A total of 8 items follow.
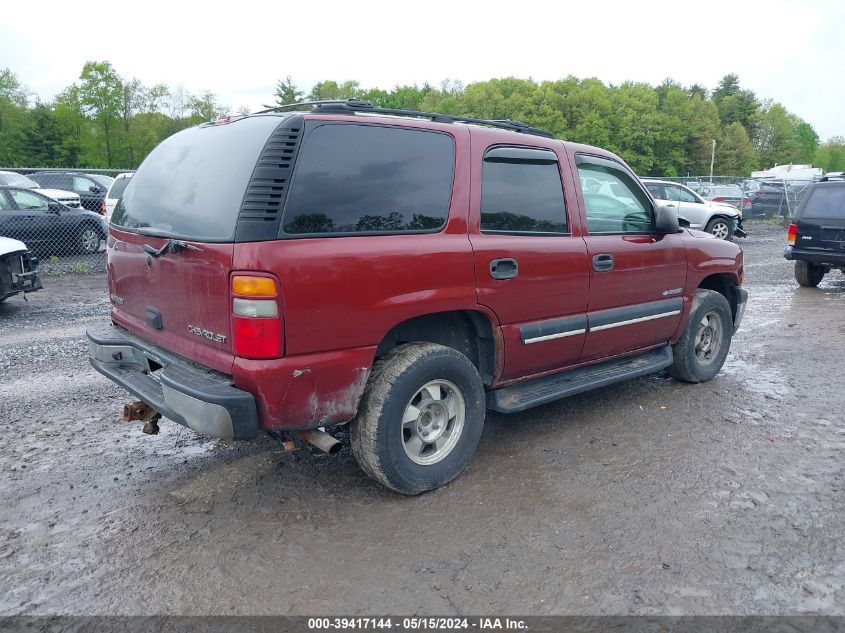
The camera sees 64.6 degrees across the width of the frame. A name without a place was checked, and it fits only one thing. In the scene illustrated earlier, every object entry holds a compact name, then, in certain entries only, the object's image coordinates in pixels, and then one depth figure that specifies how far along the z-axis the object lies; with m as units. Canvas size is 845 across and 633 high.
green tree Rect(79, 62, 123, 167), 50.62
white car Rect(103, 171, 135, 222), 13.52
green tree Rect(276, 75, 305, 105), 63.28
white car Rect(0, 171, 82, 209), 15.91
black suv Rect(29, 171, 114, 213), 18.41
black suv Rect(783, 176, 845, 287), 10.45
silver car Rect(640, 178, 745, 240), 17.86
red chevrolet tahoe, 3.05
